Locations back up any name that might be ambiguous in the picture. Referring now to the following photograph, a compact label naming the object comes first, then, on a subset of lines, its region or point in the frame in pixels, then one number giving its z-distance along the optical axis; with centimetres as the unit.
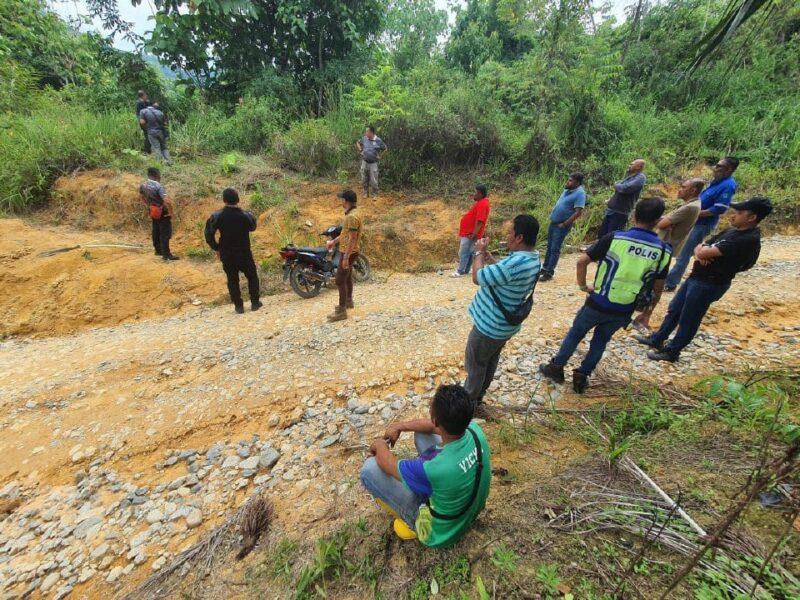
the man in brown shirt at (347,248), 464
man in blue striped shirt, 246
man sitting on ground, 175
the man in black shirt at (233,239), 488
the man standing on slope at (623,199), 495
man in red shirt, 574
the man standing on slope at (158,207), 655
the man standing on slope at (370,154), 811
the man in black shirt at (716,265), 296
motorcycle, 589
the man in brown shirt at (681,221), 407
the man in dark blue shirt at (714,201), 422
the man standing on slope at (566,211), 503
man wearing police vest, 277
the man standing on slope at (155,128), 823
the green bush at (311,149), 920
